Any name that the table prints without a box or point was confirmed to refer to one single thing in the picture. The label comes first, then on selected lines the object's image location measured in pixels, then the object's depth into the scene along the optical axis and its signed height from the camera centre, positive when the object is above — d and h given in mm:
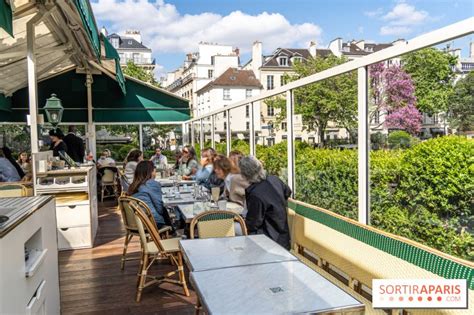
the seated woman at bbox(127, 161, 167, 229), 4047 -515
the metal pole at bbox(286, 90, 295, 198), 4488 +16
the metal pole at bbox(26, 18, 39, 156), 4801 +713
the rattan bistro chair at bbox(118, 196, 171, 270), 3723 -738
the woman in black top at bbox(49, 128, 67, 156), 6424 +10
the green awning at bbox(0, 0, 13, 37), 1851 +625
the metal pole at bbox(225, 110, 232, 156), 7846 +51
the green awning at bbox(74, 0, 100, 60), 3621 +1227
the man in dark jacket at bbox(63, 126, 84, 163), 7961 -95
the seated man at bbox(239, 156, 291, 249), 3121 -588
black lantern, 6055 +482
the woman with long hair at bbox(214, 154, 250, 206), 4328 -469
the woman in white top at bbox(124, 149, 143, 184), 7014 -399
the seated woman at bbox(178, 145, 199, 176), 7262 -466
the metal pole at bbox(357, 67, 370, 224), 2967 -86
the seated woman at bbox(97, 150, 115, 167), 9723 -497
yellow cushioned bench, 2123 -775
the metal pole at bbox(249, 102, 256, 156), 6240 +50
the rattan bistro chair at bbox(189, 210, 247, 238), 3217 -701
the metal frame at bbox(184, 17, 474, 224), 2163 +545
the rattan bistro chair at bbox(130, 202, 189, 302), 3406 -988
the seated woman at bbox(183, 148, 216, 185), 5922 -420
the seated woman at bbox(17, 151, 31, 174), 7672 -323
